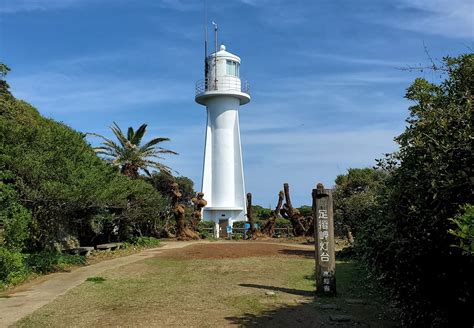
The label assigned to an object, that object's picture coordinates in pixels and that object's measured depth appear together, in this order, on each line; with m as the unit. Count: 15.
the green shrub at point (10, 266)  11.55
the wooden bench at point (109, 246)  20.27
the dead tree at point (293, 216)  30.43
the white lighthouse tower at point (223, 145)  35.62
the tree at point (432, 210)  4.91
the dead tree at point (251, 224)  30.09
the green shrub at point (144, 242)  23.14
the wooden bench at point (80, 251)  17.53
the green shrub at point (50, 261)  13.64
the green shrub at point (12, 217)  12.13
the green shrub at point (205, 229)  30.18
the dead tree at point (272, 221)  30.45
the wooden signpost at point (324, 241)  9.91
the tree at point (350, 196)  18.88
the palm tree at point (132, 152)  27.77
